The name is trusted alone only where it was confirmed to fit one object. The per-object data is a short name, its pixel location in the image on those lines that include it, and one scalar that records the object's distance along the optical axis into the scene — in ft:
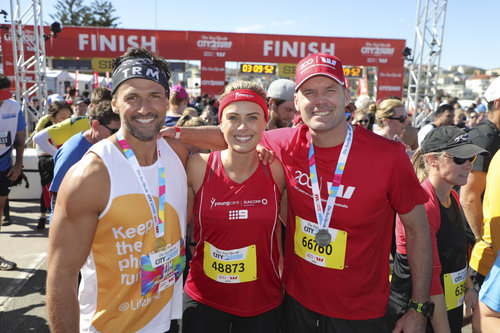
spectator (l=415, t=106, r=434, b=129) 39.04
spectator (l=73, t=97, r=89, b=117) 22.60
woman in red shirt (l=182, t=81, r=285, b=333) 6.77
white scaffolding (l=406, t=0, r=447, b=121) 35.55
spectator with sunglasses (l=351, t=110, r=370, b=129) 15.35
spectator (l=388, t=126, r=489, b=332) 7.11
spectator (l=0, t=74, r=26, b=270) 15.26
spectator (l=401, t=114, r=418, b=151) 18.17
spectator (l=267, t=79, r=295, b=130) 12.34
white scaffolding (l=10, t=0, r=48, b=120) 29.53
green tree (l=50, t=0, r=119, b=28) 114.11
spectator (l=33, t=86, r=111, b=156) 15.65
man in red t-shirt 6.44
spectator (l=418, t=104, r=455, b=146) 22.81
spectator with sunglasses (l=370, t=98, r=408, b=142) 15.23
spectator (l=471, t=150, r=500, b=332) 4.94
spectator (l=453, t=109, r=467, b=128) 33.60
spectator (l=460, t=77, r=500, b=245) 9.28
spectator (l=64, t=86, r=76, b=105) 32.86
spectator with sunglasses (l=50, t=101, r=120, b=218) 9.68
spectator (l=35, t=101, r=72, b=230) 18.80
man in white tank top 5.15
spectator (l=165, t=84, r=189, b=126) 16.47
